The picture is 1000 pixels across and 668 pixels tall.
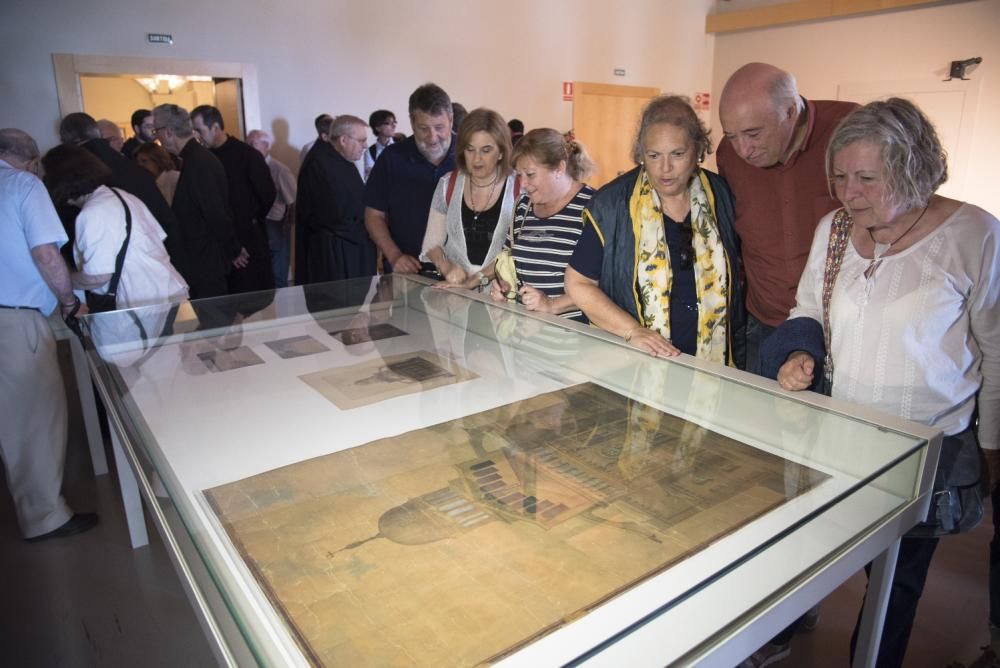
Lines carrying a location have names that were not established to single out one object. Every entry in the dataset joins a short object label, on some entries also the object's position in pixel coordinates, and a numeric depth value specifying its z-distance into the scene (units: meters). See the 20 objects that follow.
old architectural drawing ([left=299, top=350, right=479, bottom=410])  1.62
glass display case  0.85
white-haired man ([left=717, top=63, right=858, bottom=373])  1.90
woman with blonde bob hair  2.65
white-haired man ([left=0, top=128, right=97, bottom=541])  2.53
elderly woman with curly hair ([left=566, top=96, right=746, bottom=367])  1.94
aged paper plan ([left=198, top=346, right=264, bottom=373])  1.84
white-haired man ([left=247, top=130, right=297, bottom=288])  5.92
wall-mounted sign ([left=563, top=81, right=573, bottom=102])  8.28
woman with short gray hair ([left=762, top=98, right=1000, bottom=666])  1.41
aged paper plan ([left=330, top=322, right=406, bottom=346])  2.08
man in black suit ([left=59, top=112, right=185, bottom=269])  3.35
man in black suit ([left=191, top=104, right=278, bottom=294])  4.82
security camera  7.23
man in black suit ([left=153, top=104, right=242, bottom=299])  3.90
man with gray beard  3.13
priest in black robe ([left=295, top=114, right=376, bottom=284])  4.66
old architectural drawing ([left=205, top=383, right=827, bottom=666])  0.85
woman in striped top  2.34
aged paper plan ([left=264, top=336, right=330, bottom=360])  1.95
